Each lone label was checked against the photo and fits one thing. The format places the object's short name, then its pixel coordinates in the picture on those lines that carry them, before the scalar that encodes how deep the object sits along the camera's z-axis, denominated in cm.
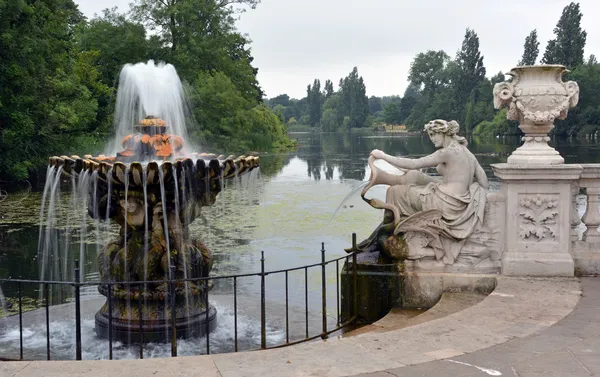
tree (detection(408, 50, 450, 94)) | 14075
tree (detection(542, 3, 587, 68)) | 8444
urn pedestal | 784
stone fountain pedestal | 830
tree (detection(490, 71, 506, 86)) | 11408
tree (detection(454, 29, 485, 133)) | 12006
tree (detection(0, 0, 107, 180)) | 2670
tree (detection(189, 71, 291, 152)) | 4050
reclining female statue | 789
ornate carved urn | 788
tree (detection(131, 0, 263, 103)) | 4219
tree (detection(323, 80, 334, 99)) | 19775
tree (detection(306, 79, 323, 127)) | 18760
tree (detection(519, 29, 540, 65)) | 9638
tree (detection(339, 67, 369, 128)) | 16350
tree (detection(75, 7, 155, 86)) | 4134
